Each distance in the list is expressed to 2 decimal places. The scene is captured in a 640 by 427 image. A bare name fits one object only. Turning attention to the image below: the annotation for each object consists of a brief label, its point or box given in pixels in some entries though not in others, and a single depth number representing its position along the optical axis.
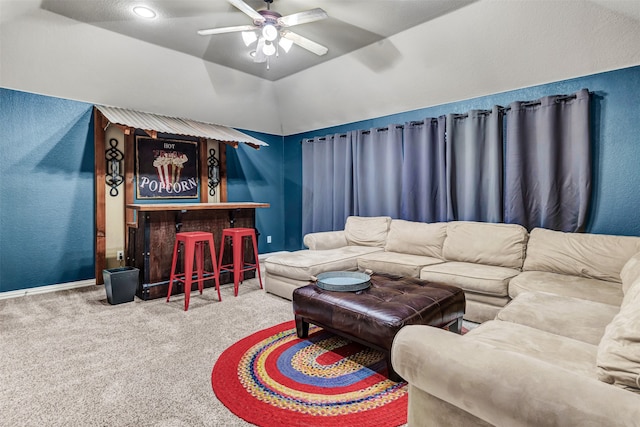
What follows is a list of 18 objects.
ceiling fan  2.72
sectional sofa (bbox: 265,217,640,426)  1.01
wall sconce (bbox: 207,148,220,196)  5.38
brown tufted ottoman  2.08
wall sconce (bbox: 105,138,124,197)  4.37
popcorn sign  4.67
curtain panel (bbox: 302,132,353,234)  5.23
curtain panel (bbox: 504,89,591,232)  3.21
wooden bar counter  3.72
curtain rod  3.31
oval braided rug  1.77
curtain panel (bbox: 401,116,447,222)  4.23
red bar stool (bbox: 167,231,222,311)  3.43
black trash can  3.49
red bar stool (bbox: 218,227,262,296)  3.90
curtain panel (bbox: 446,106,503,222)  3.75
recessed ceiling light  3.18
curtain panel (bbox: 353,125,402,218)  4.68
